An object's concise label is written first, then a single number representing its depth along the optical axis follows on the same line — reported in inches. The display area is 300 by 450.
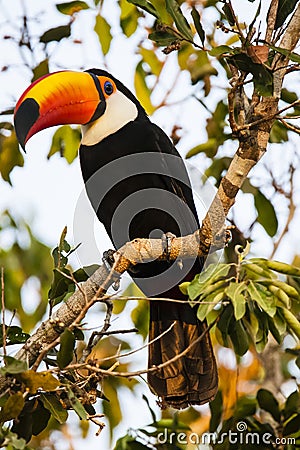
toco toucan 276.2
